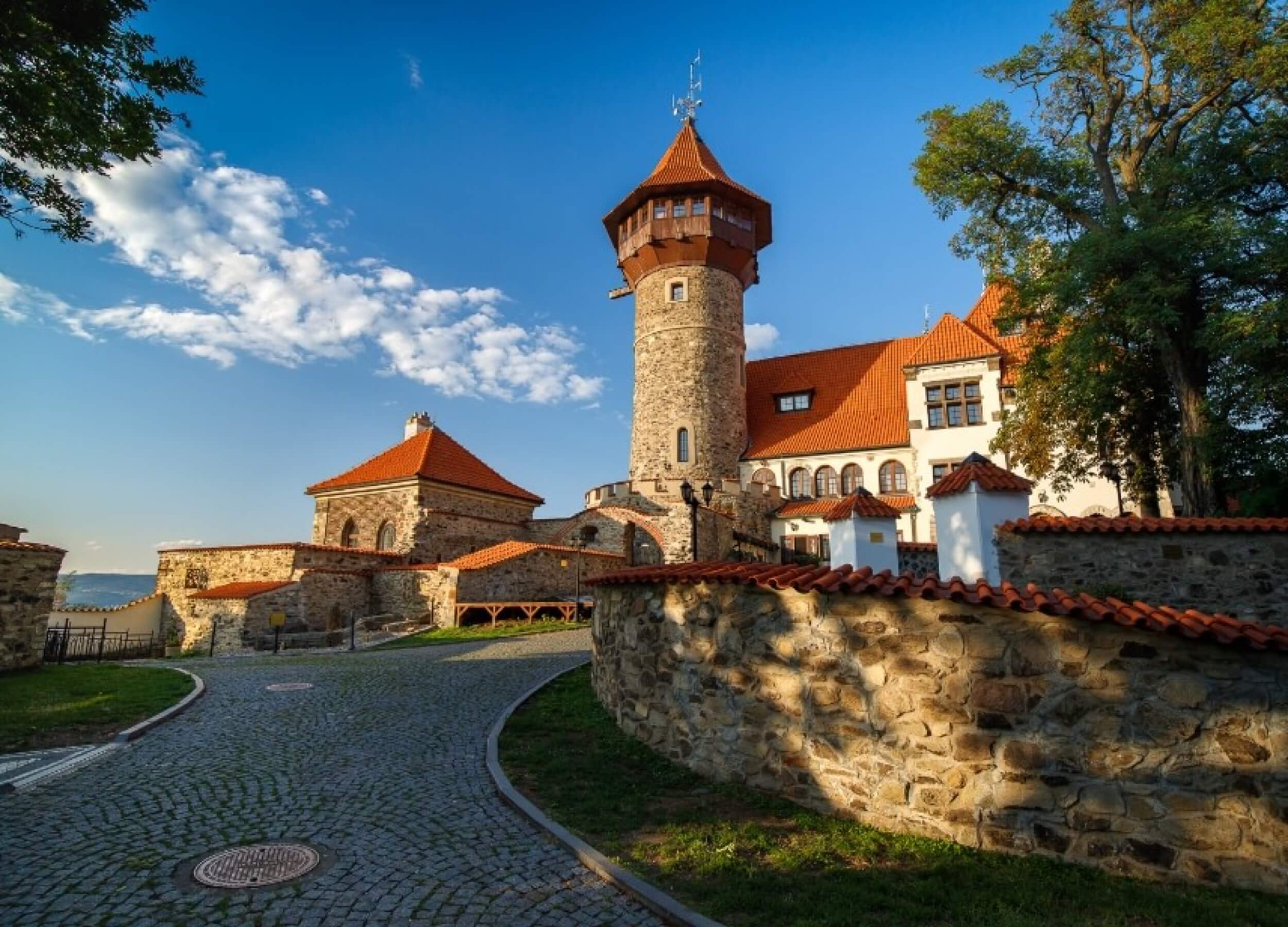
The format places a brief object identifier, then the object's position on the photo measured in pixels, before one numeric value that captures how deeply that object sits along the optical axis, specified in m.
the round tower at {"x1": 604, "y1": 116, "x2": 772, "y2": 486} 32.41
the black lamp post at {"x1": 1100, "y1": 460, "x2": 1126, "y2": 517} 18.88
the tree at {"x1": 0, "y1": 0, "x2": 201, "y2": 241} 8.78
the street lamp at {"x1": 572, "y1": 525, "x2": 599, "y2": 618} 30.70
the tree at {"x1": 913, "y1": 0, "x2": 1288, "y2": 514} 14.41
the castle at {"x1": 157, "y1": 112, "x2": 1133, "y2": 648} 24.50
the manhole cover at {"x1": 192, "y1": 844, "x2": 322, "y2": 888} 4.75
